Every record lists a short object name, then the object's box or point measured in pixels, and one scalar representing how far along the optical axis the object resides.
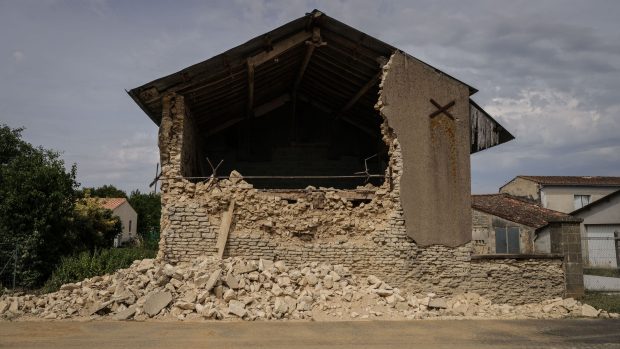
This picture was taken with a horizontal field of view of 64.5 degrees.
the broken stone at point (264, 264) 11.19
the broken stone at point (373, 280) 11.62
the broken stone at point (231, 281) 10.33
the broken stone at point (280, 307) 9.93
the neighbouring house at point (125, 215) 32.03
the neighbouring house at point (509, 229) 20.45
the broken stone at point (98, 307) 9.76
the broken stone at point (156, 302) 9.66
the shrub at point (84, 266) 12.16
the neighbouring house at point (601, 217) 23.50
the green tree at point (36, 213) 13.29
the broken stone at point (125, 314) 9.54
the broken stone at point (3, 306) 9.89
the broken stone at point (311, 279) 10.99
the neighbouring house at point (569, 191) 31.39
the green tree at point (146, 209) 39.97
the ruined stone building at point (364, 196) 11.98
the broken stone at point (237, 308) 9.62
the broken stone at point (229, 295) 9.99
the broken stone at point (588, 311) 10.99
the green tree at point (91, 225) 16.20
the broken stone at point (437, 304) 11.23
